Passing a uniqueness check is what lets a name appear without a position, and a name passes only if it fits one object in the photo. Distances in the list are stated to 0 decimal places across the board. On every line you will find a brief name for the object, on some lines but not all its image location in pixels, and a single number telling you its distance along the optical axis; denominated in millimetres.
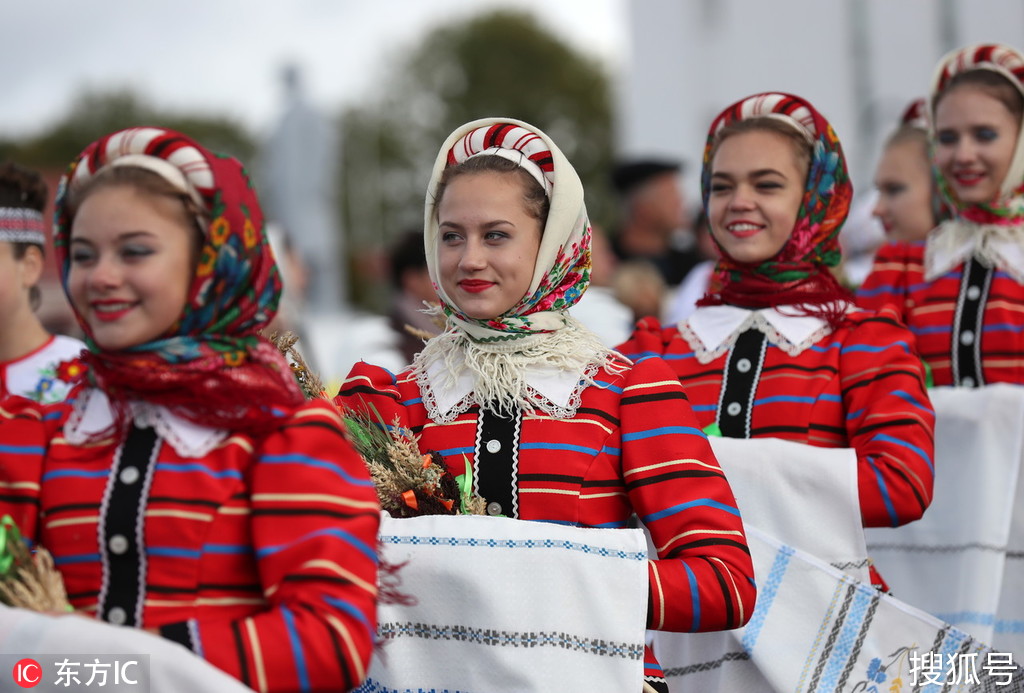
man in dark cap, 9266
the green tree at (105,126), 53812
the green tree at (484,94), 41562
